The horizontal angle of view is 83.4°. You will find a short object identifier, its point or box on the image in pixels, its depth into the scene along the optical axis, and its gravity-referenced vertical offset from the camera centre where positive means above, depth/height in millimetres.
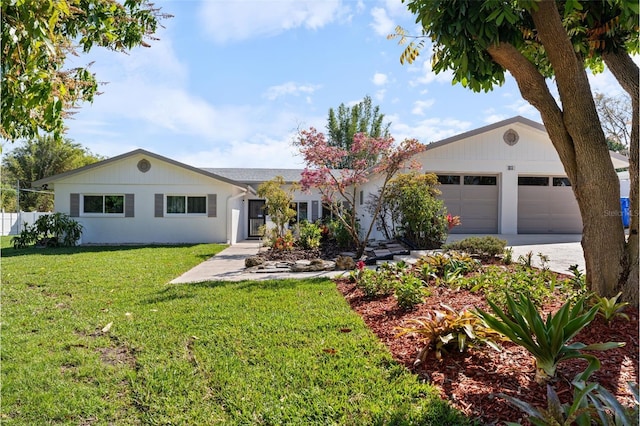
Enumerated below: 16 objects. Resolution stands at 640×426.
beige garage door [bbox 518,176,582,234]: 14312 +261
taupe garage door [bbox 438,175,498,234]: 13844 +480
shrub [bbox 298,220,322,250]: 12617 -889
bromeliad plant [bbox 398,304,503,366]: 3221 -1116
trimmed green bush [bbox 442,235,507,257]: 7766 -730
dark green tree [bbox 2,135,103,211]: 32344 +4301
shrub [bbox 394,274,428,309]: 4715 -1074
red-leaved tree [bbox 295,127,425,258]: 10266 +1588
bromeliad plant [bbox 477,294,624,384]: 2607 -919
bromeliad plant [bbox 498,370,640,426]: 1945 -1114
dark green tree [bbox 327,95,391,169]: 36406 +9336
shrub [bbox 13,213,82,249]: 14570 -869
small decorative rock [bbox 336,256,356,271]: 8858 -1273
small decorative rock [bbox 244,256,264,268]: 9258 -1302
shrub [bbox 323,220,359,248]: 12719 -807
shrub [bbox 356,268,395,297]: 5590 -1133
